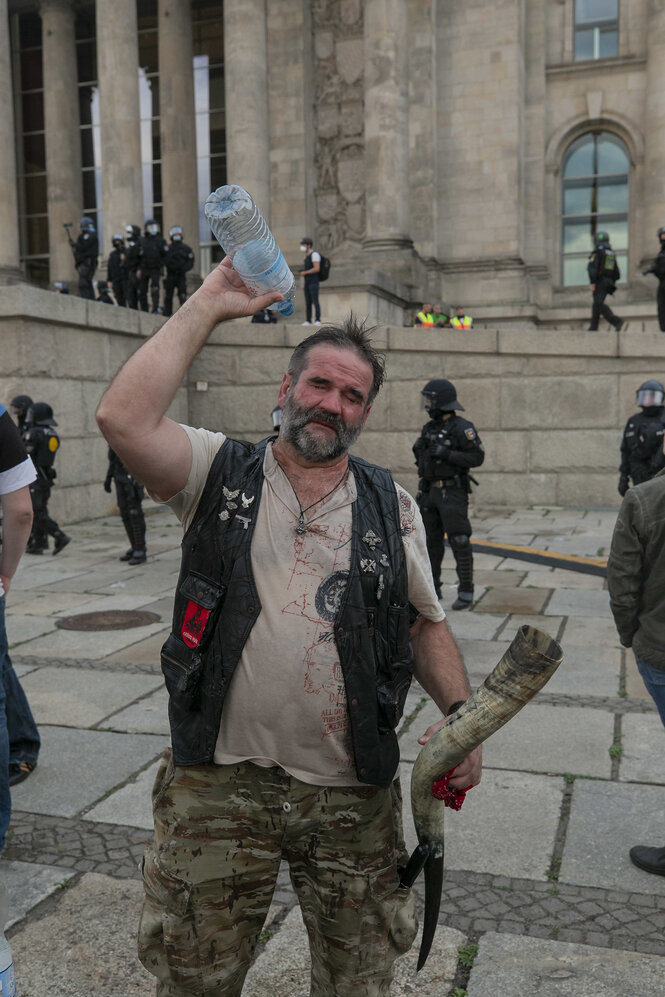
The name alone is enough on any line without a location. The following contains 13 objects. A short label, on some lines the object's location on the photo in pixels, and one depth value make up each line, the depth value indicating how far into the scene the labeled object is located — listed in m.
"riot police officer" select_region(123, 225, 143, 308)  17.36
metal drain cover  7.41
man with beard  2.08
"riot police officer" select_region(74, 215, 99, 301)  18.94
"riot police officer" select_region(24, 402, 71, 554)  10.05
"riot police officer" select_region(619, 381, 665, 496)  9.93
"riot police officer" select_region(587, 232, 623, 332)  17.08
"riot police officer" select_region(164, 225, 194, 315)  17.75
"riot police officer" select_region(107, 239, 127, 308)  18.59
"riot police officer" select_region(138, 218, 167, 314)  17.39
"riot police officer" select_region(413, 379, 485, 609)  7.91
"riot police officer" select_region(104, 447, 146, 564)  10.15
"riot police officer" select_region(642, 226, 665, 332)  15.61
